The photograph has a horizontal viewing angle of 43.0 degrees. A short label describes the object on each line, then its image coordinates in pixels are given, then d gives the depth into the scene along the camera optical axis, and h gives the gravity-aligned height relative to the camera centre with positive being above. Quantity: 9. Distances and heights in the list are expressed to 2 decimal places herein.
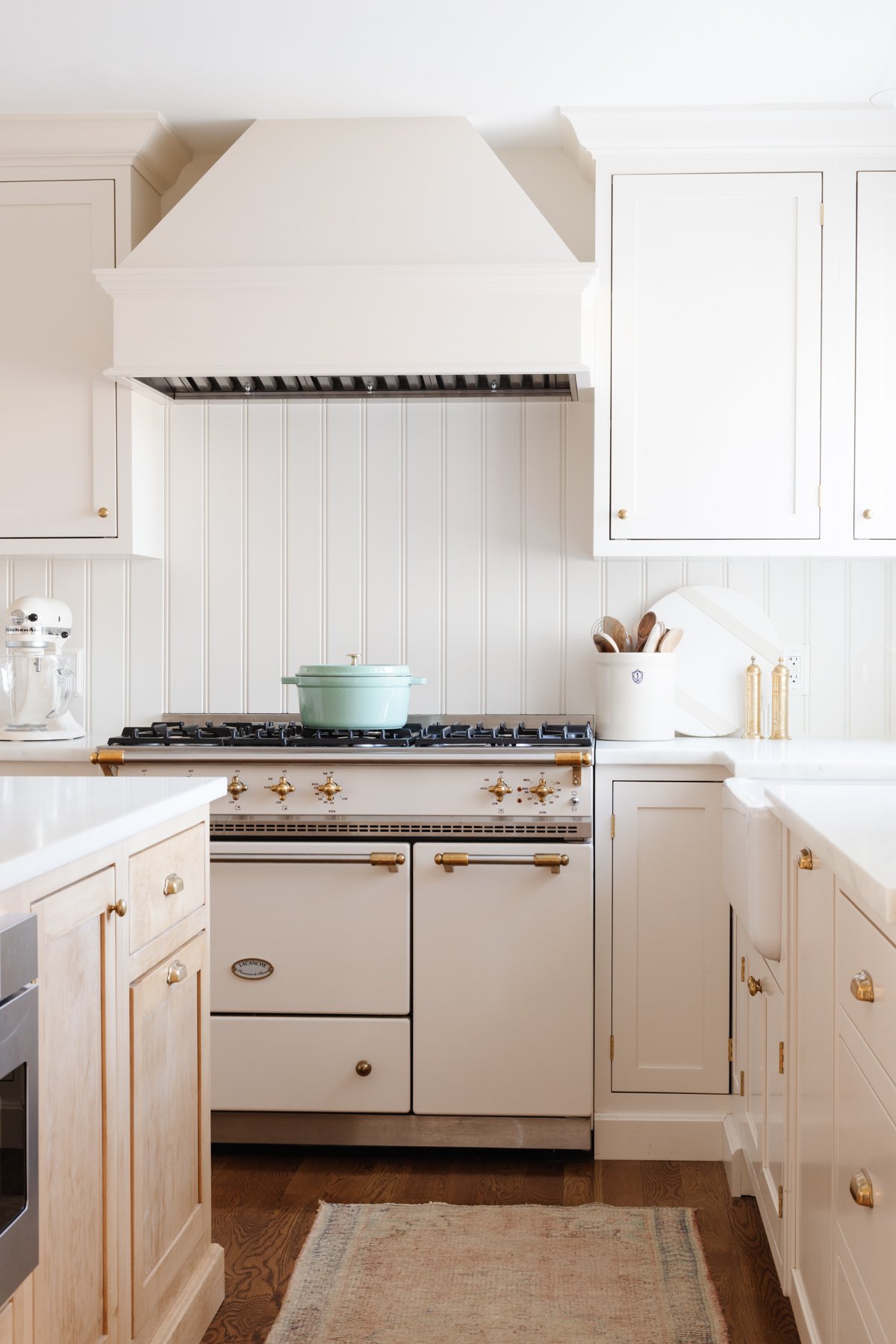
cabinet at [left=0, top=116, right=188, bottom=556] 2.88 +0.74
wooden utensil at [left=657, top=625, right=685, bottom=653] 2.88 +0.02
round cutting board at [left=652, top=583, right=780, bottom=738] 3.07 -0.01
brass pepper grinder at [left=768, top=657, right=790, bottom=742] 2.99 -0.15
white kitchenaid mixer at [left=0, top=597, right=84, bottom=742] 2.95 -0.08
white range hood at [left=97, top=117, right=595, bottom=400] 2.66 +0.88
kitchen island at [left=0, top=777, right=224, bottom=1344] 1.30 -0.54
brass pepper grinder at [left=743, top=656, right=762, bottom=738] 3.02 -0.15
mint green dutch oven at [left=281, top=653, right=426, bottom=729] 2.70 -0.12
